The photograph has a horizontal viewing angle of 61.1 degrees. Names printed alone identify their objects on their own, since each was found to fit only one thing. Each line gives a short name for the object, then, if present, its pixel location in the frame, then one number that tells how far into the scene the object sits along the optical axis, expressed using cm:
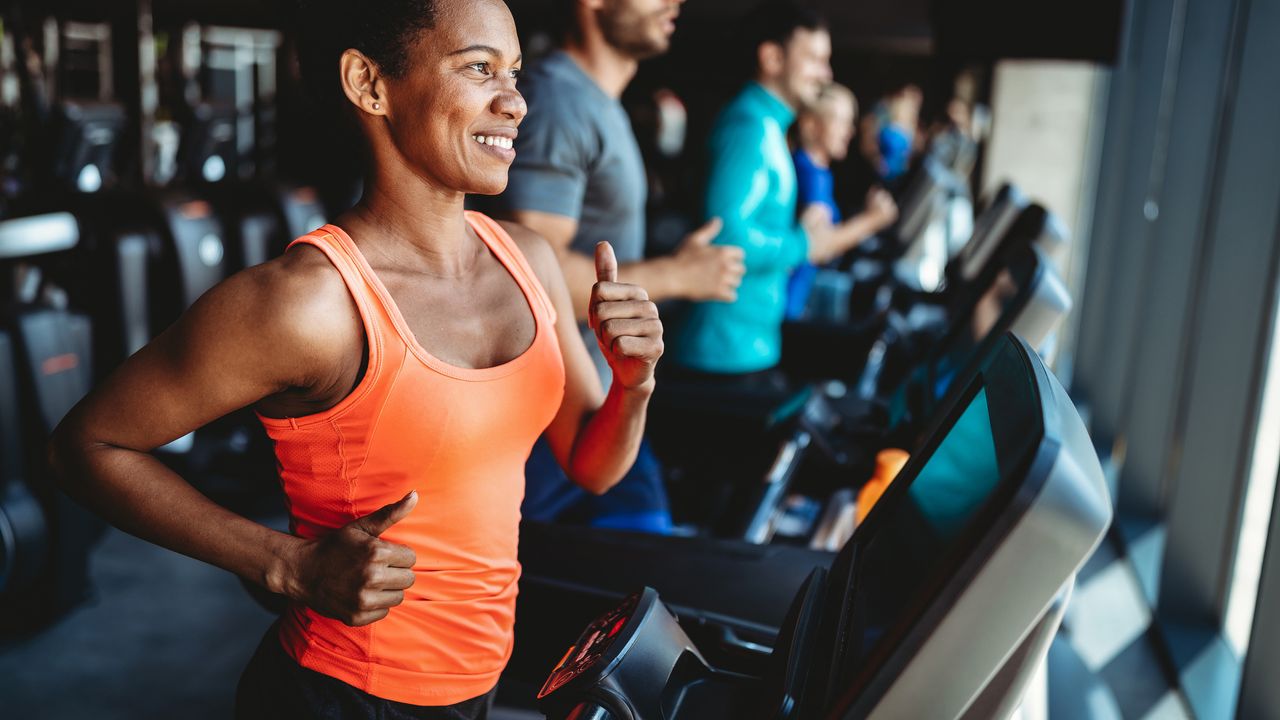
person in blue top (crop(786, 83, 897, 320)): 480
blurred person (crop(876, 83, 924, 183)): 953
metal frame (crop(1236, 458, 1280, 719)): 207
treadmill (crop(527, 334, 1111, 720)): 67
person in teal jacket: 283
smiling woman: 99
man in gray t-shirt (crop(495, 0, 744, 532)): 182
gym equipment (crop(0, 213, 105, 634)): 277
